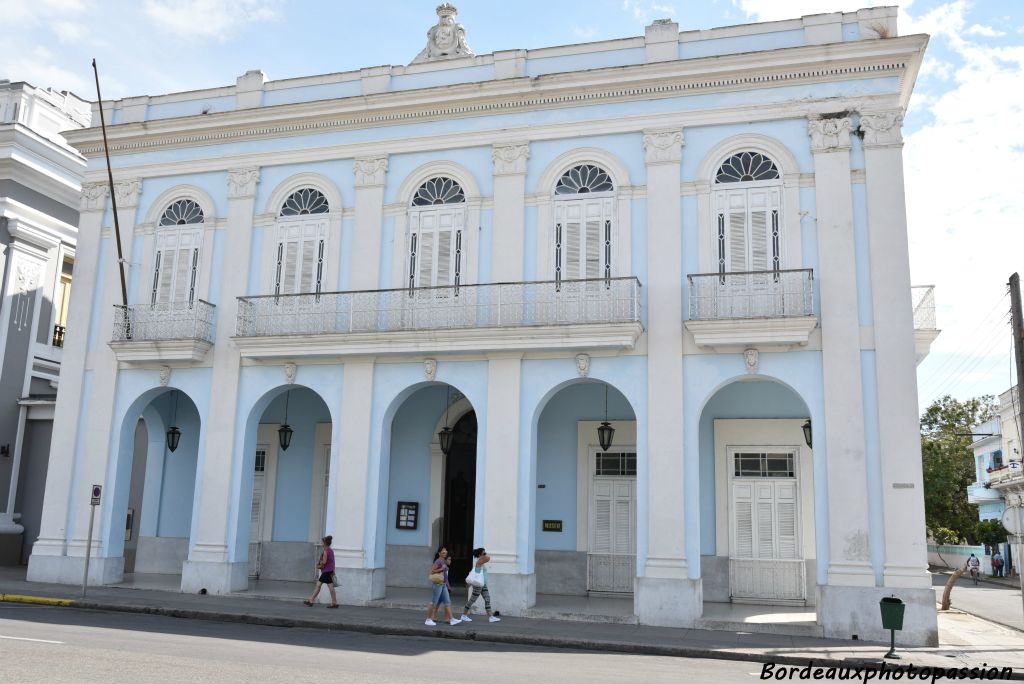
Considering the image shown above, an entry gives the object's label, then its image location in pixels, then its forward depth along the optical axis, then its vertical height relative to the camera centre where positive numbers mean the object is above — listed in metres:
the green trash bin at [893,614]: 11.77 -1.08
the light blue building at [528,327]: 14.53 +3.38
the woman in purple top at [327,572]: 15.27 -0.96
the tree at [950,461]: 44.50 +3.68
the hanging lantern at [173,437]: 19.15 +1.58
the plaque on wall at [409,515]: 18.11 +0.05
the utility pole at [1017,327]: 15.24 +3.58
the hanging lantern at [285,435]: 18.31 +1.62
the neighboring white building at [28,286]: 21.94 +5.58
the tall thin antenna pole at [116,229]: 17.67 +5.58
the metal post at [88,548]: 15.02 -0.67
